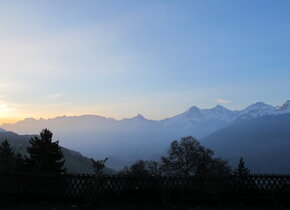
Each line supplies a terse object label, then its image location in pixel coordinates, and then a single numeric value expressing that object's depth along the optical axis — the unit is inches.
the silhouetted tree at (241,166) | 1357.8
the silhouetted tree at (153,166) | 2232.3
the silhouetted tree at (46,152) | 1523.1
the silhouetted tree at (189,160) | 2063.2
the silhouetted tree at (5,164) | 764.1
